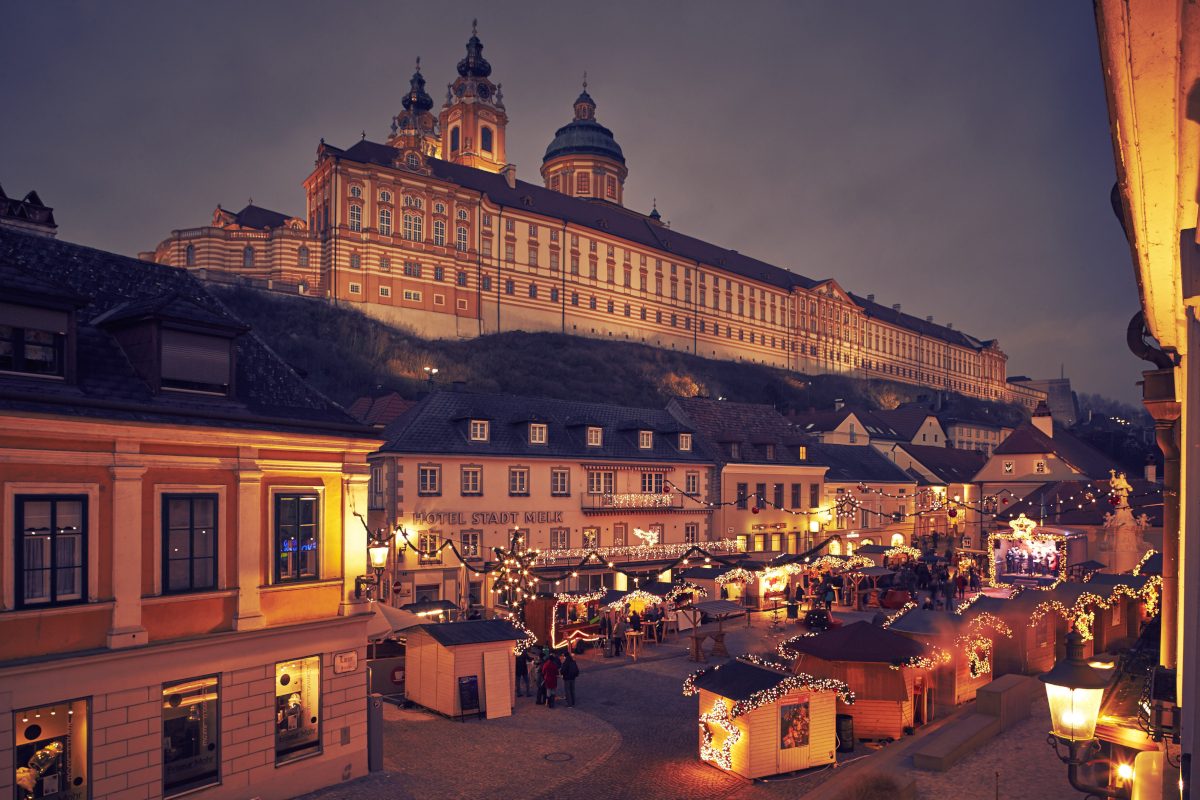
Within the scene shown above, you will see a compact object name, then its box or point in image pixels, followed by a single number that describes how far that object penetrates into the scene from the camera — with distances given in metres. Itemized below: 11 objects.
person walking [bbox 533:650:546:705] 23.38
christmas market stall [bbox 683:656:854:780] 17.73
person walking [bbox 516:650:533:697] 24.48
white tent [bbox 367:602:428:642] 21.39
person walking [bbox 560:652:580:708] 23.06
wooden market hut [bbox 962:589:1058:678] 25.47
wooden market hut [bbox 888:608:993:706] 22.67
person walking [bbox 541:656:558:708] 23.16
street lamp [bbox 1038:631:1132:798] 7.55
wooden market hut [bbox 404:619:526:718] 21.84
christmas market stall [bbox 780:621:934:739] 20.25
